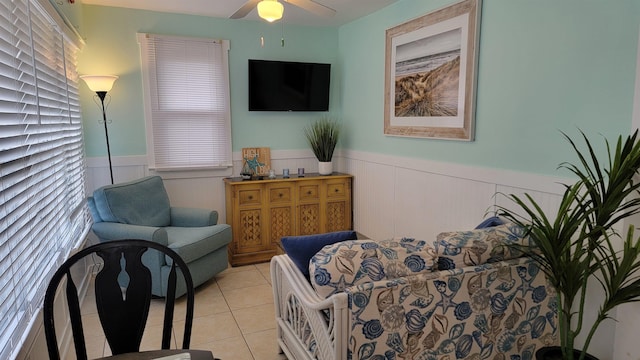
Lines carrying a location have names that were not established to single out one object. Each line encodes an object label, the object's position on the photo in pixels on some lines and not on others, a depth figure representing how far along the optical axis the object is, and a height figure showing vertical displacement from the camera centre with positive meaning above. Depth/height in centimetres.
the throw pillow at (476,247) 203 -60
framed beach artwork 299 +39
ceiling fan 230 +68
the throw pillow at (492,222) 251 -58
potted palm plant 176 -52
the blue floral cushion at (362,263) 185 -62
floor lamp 352 +33
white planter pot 470 -49
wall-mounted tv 450 +40
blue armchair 329 -86
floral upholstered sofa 179 -79
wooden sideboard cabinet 425 -91
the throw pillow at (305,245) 224 -65
